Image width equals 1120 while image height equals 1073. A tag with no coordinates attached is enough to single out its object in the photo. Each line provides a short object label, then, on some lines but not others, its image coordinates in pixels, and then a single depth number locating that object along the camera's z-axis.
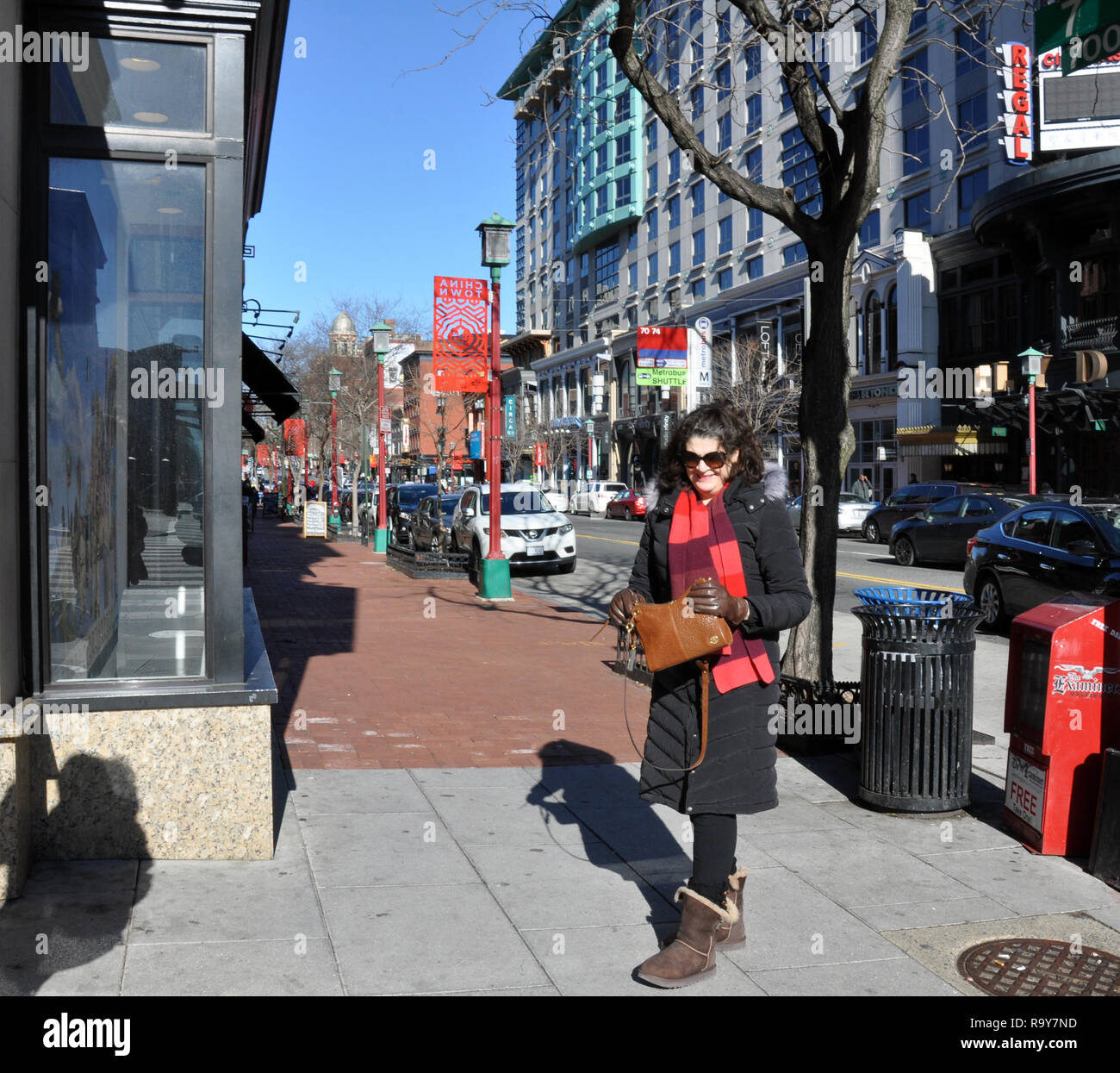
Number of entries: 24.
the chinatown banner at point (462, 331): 19.98
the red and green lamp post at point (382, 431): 26.67
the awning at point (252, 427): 23.00
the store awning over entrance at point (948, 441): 35.88
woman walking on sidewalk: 3.94
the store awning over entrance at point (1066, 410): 29.72
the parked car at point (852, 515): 31.72
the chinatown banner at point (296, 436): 45.97
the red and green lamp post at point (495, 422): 16.17
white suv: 20.03
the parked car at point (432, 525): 23.38
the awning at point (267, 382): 14.27
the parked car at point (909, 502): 26.30
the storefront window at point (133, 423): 5.09
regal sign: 29.08
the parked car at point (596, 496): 52.00
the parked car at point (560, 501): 43.41
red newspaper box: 5.29
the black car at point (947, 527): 20.16
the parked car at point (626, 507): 45.31
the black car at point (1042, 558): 12.44
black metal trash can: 5.88
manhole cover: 3.95
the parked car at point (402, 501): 31.77
